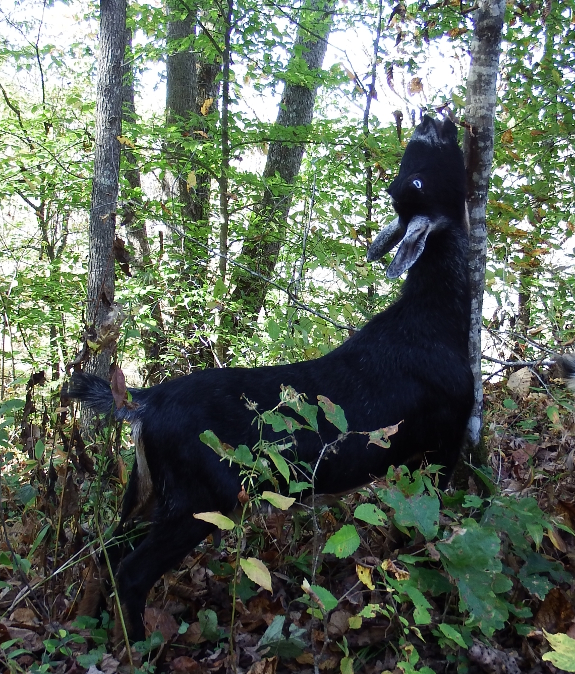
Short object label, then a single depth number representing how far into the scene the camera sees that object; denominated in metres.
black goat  2.72
